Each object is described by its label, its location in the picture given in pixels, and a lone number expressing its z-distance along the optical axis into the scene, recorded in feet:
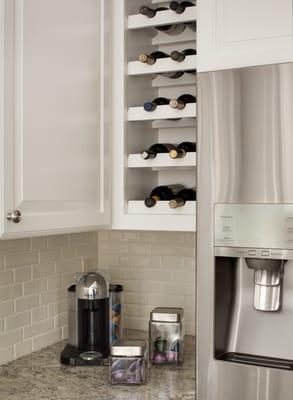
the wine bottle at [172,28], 7.05
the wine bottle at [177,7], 6.61
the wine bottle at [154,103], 6.81
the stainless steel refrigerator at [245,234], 5.00
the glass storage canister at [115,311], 7.50
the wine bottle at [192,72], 6.81
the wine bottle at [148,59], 6.74
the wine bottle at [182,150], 6.55
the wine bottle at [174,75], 7.32
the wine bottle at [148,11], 6.79
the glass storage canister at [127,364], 6.19
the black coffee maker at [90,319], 7.04
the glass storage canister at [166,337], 6.94
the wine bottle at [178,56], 6.60
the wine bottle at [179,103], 6.57
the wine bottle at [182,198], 6.56
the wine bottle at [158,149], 6.79
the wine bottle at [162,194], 7.05
